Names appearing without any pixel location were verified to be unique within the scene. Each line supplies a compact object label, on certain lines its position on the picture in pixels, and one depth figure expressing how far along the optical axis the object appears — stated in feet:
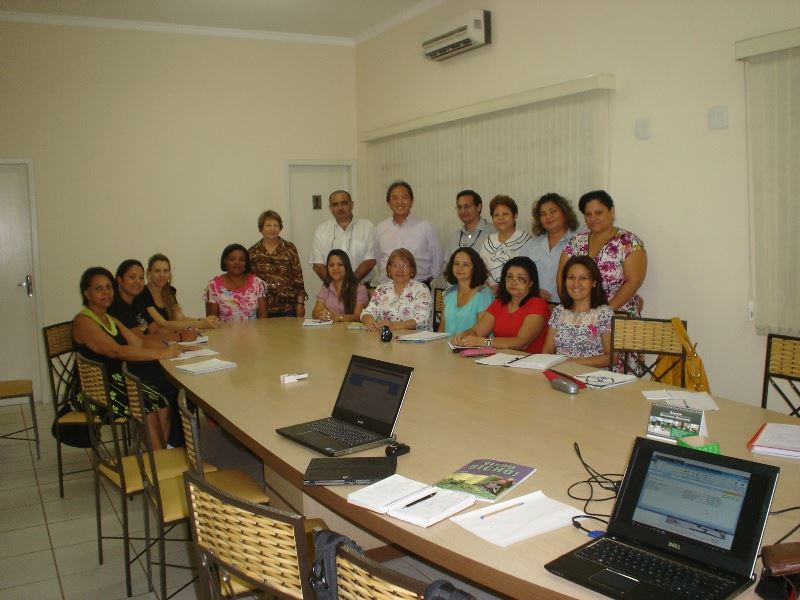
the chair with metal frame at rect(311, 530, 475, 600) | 3.85
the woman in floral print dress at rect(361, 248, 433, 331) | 15.64
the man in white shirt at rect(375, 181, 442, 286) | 20.27
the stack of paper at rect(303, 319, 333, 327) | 16.46
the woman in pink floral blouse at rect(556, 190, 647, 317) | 14.56
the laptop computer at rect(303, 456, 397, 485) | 6.54
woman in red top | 13.38
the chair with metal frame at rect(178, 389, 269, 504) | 7.56
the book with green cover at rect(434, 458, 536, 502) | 6.12
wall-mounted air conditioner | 18.66
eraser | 10.60
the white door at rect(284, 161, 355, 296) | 25.21
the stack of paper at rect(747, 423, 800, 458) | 6.88
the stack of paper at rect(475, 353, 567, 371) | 10.98
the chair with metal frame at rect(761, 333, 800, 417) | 9.88
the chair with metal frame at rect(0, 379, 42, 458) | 15.52
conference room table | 5.26
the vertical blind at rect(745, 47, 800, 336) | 12.37
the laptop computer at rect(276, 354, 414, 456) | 7.57
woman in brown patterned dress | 20.20
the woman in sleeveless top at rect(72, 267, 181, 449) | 12.85
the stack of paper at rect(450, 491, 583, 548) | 5.44
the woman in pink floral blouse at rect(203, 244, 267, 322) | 17.60
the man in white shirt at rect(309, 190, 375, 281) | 21.66
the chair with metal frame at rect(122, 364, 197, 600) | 8.68
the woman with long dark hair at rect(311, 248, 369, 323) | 17.42
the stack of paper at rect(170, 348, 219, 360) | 12.77
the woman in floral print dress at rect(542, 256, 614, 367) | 12.43
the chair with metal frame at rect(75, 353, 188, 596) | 9.73
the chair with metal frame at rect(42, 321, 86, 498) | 13.17
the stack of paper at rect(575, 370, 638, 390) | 9.64
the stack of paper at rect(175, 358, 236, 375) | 11.52
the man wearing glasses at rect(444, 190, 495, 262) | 18.52
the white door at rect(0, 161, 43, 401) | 21.30
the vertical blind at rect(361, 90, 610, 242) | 16.26
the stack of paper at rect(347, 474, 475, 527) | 5.75
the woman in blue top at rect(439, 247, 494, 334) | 14.73
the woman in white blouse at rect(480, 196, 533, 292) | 16.96
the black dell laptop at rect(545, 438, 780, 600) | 4.72
